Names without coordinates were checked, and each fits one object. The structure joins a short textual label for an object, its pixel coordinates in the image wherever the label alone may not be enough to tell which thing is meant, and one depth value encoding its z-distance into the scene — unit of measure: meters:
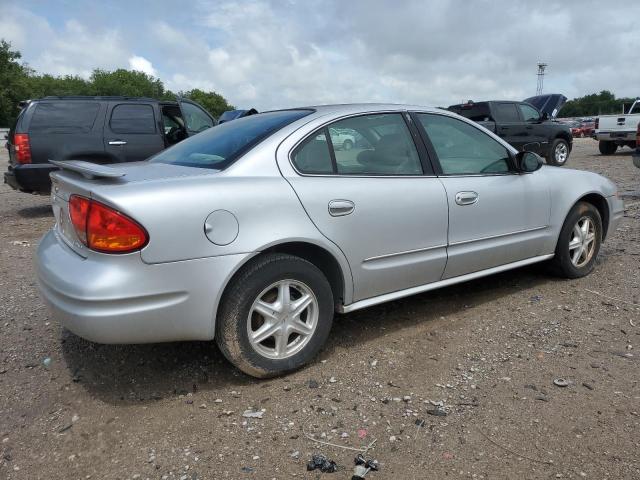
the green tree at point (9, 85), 50.25
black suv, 7.53
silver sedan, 2.48
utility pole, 83.78
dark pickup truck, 13.37
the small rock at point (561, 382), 2.83
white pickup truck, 16.58
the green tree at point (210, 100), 100.31
